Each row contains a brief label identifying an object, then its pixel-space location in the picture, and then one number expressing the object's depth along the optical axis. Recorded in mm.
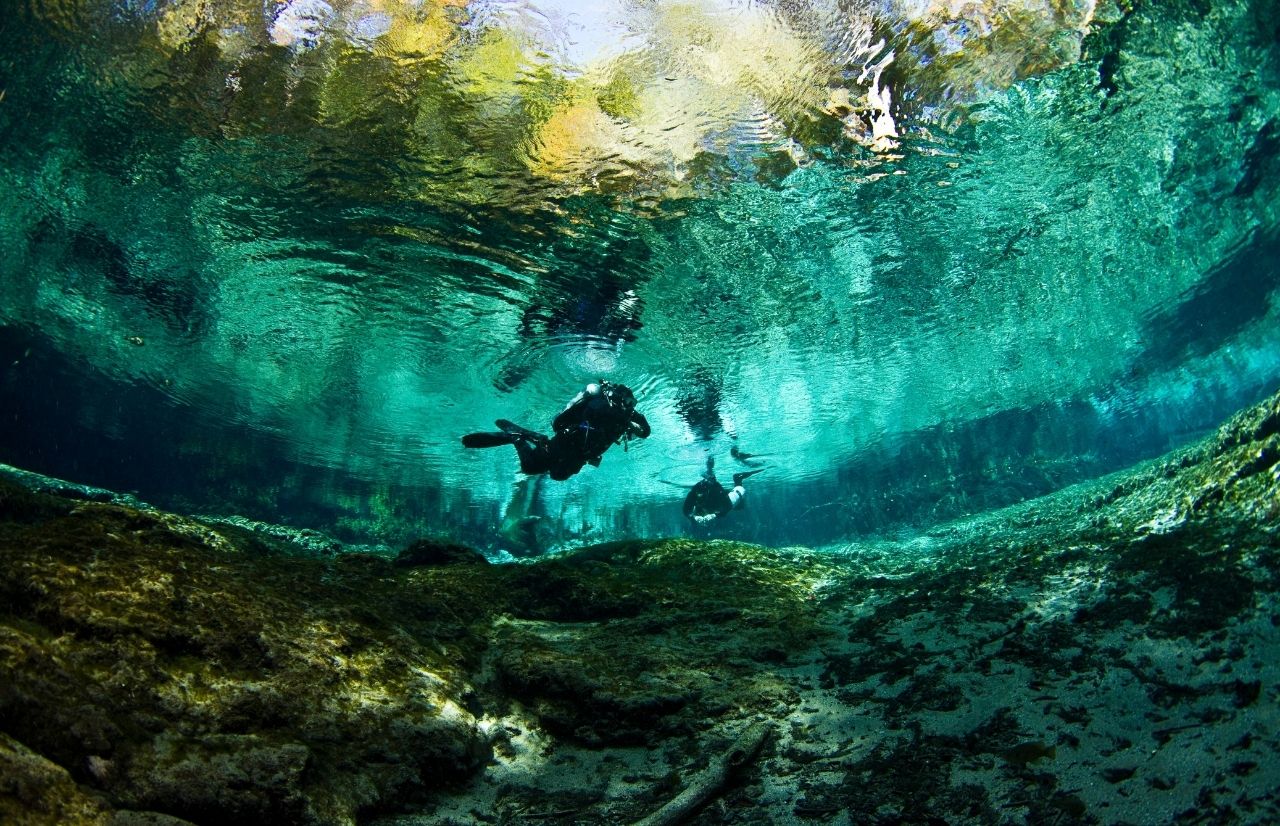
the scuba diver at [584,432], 10727
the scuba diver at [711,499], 17984
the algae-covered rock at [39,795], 1448
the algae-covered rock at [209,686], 1906
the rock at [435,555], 5922
